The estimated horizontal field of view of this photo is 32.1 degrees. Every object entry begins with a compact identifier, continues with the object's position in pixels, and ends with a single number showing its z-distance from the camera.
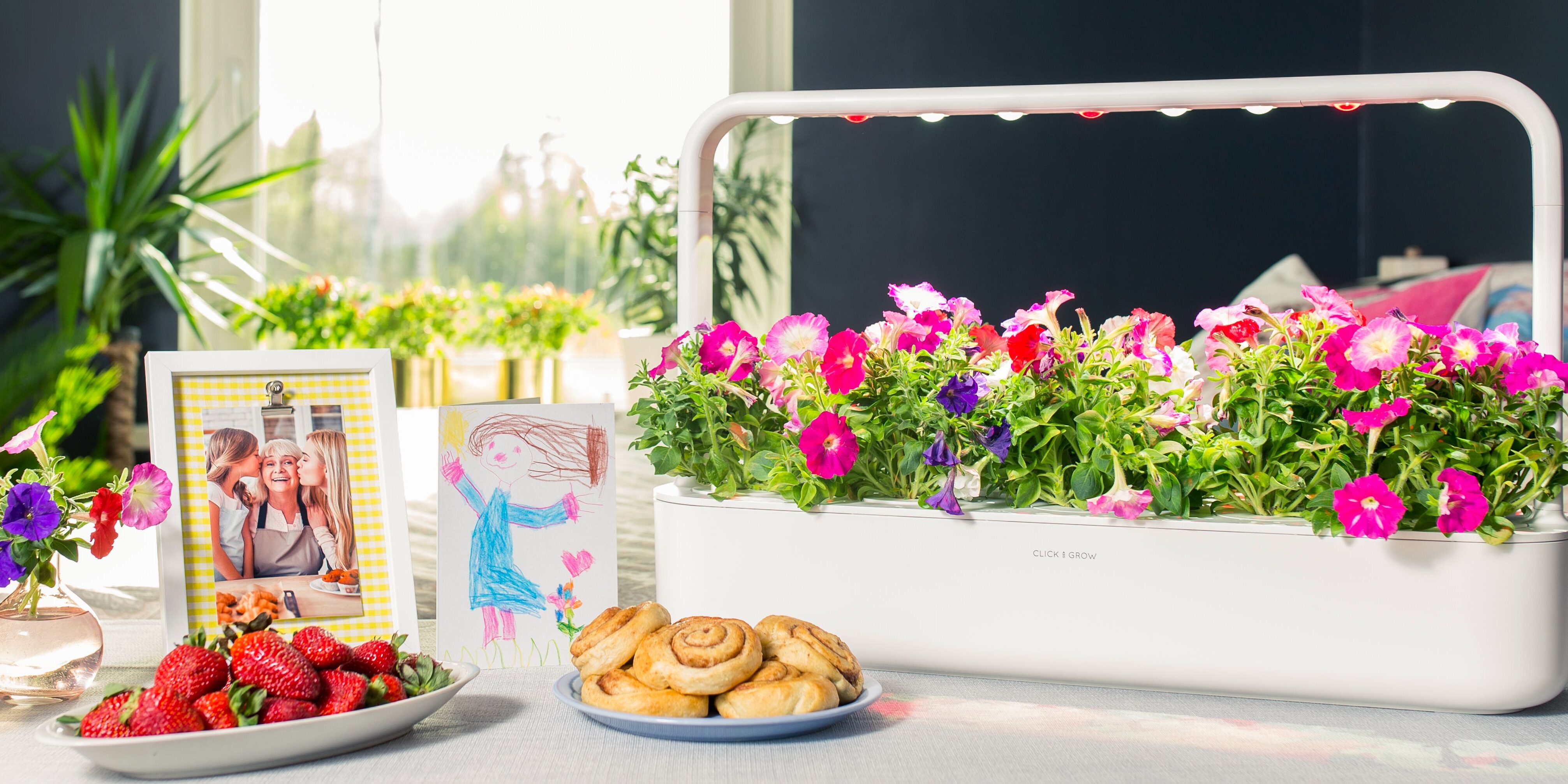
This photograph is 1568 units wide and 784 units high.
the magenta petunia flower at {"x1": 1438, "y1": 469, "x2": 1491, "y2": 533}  1.73
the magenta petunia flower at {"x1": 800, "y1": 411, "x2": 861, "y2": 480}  1.82
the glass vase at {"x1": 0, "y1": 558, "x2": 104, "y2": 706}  1.78
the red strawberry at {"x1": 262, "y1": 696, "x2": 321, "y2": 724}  1.66
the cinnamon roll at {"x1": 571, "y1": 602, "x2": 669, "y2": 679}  1.76
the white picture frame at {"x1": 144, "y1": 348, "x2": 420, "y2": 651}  1.85
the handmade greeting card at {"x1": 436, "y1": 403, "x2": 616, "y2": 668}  1.89
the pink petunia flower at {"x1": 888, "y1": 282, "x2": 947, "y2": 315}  1.88
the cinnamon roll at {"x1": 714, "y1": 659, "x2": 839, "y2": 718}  1.70
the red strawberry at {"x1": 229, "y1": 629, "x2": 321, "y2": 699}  1.68
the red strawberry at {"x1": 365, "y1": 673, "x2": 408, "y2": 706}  1.71
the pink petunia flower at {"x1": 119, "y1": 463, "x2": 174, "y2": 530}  1.82
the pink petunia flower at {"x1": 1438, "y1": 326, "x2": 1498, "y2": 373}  1.76
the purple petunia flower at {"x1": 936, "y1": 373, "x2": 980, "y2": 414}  1.82
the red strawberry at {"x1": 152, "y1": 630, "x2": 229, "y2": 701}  1.67
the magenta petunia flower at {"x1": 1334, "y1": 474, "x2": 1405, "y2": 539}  1.73
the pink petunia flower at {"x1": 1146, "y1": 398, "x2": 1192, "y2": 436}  1.80
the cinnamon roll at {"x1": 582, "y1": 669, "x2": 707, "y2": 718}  1.70
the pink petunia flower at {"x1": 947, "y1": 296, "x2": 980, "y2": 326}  1.88
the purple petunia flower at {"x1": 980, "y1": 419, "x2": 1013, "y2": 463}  1.81
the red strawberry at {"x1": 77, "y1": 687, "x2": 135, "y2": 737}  1.65
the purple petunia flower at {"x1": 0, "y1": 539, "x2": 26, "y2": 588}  1.76
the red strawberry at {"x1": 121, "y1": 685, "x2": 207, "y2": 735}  1.64
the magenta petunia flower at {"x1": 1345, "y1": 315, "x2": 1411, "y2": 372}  1.74
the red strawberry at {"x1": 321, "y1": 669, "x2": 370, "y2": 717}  1.68
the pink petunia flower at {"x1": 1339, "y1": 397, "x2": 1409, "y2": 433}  1.74
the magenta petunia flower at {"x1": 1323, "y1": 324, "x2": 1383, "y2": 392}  1.74
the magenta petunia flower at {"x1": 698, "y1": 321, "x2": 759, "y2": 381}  1.87
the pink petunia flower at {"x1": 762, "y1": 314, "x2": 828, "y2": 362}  1.85
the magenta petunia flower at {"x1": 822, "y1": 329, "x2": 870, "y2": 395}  1.82
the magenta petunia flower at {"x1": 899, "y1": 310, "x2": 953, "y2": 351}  1.86
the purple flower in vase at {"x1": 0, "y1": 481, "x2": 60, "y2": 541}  1.77
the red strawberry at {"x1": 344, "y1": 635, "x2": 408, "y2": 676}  1.73
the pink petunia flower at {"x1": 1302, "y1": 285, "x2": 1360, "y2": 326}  1.80
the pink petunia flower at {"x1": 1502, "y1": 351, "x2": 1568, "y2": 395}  1.75
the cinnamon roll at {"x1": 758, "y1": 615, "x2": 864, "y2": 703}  1.73
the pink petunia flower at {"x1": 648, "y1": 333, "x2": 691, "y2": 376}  1.89
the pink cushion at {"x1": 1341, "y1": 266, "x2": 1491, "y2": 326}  4.06
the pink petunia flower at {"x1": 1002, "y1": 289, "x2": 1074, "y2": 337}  1.82
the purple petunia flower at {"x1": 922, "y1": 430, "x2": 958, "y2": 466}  1.82
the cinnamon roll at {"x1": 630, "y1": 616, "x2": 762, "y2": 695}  1.70
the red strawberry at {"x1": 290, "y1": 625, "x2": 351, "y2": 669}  1.71
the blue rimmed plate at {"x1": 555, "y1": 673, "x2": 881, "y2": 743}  1.69
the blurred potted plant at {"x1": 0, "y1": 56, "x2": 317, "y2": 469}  6.16
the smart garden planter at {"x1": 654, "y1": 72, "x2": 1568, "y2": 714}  1.76
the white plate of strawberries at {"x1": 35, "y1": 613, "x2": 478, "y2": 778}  1.64
